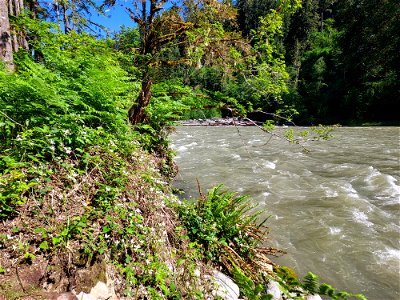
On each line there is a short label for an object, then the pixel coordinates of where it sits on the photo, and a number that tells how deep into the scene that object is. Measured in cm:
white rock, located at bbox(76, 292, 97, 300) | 217
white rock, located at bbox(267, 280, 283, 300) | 355
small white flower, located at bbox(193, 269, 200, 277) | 312
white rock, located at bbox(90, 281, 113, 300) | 224
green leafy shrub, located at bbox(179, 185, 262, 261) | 384
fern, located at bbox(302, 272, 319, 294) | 187
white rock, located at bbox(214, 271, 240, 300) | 314
